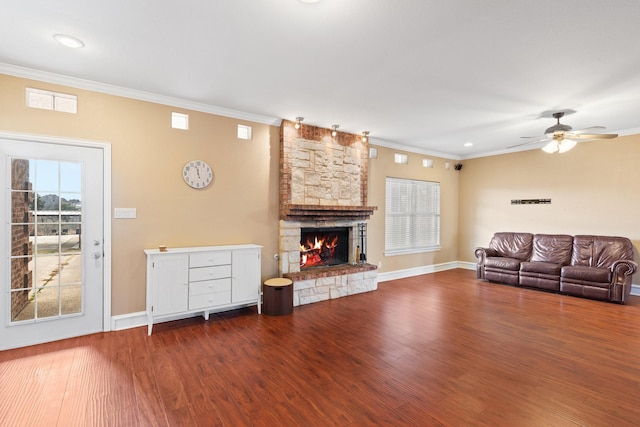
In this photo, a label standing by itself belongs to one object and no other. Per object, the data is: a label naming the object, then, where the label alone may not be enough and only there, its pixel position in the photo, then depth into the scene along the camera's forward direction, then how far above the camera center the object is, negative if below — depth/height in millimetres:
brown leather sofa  4781 -968
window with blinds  6359 -123
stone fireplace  4754 -51
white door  3059 -380
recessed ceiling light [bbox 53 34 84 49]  2531 +1474
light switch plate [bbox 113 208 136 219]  3581 -62
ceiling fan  4197 +1091
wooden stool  4137 -1260
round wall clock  4012 +488
